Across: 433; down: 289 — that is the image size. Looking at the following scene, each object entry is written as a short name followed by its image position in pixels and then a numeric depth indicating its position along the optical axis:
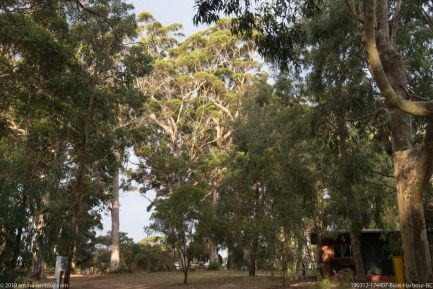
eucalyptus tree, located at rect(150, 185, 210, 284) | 18.48
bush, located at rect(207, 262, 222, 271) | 29.97
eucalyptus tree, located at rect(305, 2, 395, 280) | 13.00
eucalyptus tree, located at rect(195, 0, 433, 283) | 6.05
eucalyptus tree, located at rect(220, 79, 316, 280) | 16.03
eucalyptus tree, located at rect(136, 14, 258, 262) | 32.62
